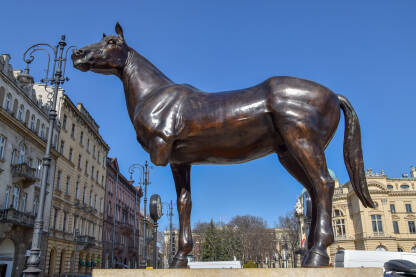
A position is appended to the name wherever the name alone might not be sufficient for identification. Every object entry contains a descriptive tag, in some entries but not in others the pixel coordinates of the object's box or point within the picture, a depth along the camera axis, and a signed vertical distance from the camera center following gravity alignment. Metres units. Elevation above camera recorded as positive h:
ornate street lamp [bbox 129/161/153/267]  26.19 +5.23
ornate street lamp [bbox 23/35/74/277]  9.98 +3.01
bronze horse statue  3.52 +1.17
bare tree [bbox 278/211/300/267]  42.72 +2.68
